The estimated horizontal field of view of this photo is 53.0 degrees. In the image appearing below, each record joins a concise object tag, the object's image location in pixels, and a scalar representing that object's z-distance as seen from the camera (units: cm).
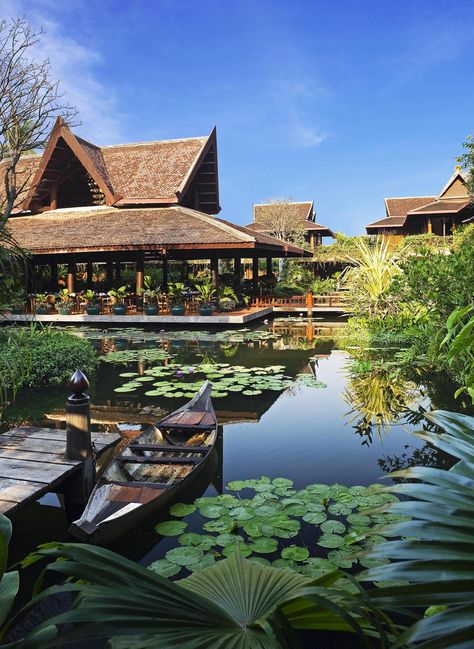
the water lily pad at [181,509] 413
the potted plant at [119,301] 1775
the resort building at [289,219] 4131
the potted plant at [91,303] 1792
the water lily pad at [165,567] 324
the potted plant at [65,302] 1820
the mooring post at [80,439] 423
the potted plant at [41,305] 1856
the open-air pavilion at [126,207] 1748
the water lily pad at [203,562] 328
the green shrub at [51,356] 852
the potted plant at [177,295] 1772
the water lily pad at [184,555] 337
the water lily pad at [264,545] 346
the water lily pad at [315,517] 389
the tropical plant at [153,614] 96
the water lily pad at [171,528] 380
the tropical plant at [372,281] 1177
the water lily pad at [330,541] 354
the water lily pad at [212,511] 405
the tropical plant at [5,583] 117
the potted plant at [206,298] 1694
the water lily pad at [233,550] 340
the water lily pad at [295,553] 337
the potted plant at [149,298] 1738
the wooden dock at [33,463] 358
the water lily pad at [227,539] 358
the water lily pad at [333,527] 374
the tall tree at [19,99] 901
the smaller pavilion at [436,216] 3325
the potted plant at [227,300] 1794
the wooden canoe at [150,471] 346
